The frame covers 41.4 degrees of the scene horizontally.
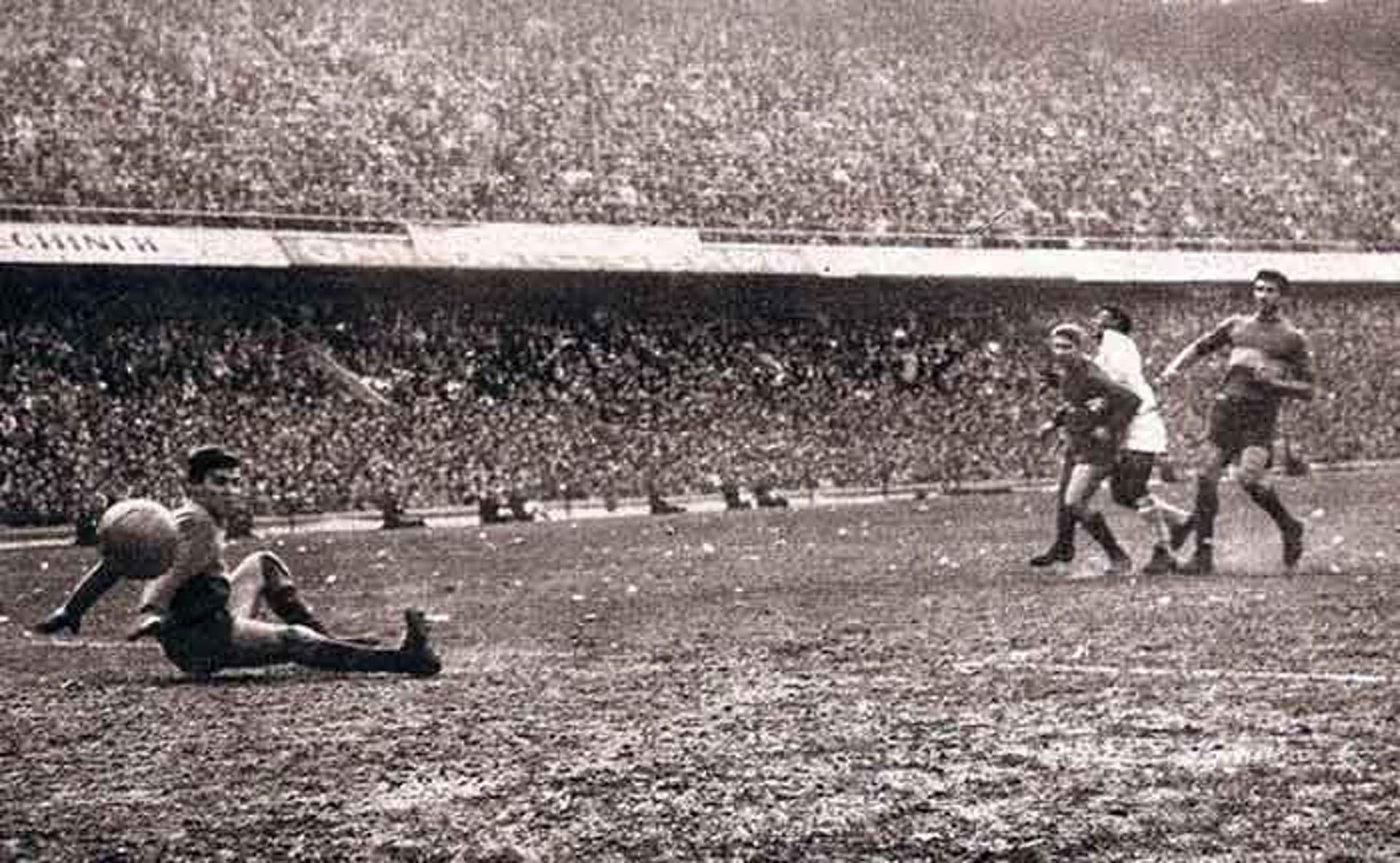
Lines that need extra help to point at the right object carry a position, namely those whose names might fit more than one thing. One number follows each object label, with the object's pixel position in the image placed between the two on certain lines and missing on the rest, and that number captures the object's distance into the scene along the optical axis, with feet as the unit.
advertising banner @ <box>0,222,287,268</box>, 95.76
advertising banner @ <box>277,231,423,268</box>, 103.76
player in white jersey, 44.16
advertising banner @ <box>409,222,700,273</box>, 108.58
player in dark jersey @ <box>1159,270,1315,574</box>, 43.09
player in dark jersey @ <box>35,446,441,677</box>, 28.43
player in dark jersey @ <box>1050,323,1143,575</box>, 43.37
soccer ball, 29.43
